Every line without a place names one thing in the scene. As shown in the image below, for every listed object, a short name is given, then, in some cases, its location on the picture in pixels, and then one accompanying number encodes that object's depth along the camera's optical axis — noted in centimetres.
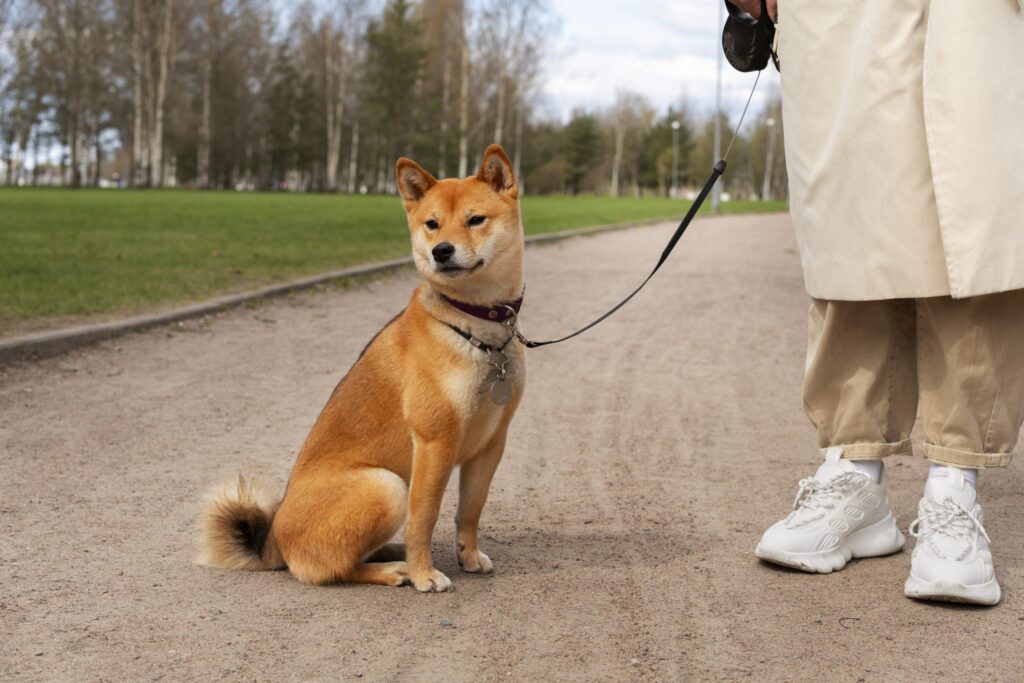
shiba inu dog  345
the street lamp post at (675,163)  11824
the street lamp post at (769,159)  10165
